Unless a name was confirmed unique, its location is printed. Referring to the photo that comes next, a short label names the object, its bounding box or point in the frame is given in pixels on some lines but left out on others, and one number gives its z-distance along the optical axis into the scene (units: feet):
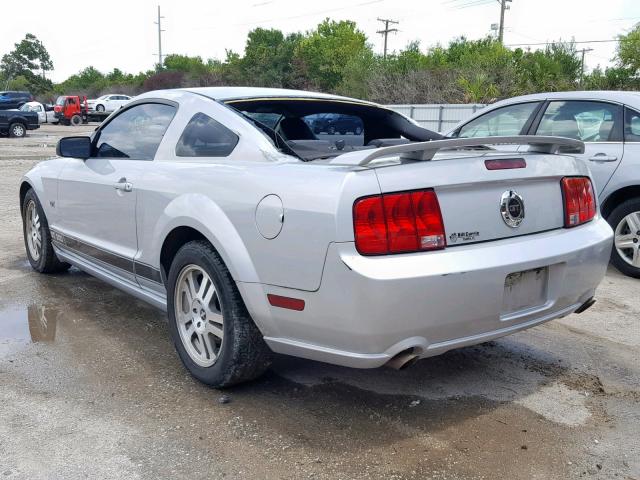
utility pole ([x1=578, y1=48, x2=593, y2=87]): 94.53
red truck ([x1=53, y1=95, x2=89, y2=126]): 142.10
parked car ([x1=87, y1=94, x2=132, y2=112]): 156.56
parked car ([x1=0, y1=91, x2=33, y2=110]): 123.44
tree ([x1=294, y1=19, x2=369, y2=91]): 232.53
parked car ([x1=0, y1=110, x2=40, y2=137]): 93.09
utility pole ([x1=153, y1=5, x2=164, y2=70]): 259.60
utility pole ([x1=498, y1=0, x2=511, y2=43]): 153.88
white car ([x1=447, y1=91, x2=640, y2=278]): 18.98
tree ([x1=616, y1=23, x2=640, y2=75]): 101.24
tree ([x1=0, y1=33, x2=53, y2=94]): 353.92
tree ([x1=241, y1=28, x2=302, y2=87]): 220.64
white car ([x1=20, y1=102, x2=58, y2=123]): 122.11
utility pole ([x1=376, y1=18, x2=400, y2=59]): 227.20
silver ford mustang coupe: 8.92
